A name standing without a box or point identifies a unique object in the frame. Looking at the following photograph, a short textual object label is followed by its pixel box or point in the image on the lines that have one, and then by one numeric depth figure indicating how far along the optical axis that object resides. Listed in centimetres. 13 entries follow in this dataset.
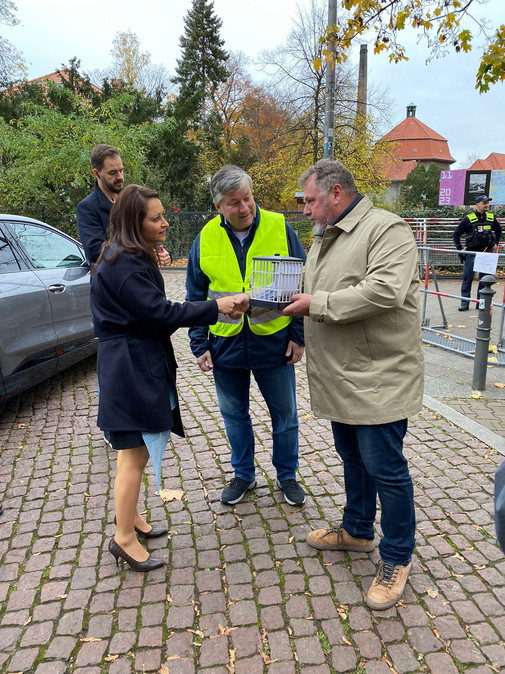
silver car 429
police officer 1032
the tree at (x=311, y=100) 1827
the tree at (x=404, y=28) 515
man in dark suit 369
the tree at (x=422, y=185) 3897
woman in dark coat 237
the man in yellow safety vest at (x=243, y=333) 288
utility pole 1099
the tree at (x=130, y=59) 4037
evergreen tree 4067
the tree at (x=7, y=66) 1727
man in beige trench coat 218
